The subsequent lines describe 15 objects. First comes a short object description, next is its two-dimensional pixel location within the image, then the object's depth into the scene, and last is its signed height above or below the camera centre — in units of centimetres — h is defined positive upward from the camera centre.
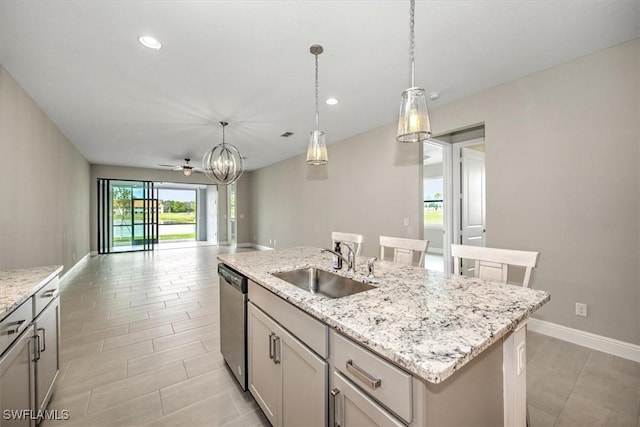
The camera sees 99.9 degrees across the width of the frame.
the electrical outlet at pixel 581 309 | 252 -92
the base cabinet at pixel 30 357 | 123 -77
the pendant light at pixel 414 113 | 159 +59
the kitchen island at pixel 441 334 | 80 -41
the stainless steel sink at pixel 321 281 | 176 -49
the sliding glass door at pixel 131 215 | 866 -4
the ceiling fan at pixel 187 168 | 615 +139
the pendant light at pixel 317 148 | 244 +59
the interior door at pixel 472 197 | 432 +24
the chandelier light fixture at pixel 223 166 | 376 +67
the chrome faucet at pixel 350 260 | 186 -33
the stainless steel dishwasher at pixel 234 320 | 187 -80
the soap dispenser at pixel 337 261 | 190 -34
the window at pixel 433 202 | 813 +32
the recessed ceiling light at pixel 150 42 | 216 +141
